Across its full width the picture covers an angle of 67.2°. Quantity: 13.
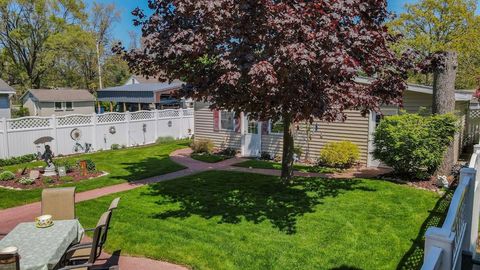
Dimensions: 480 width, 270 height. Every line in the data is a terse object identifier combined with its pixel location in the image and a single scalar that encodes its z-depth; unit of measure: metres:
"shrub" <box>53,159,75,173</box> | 11.83
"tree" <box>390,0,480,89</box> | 27.70
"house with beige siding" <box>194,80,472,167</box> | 12.54
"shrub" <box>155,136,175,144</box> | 20.65
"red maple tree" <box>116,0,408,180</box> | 5.61
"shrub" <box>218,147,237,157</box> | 15.94
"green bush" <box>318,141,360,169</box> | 12.67
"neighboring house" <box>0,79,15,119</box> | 24.00
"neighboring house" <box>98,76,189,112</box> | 29.43
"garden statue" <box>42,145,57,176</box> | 11.28
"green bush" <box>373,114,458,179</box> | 10.04
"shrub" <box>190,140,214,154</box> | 16.41
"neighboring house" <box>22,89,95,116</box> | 31.19
